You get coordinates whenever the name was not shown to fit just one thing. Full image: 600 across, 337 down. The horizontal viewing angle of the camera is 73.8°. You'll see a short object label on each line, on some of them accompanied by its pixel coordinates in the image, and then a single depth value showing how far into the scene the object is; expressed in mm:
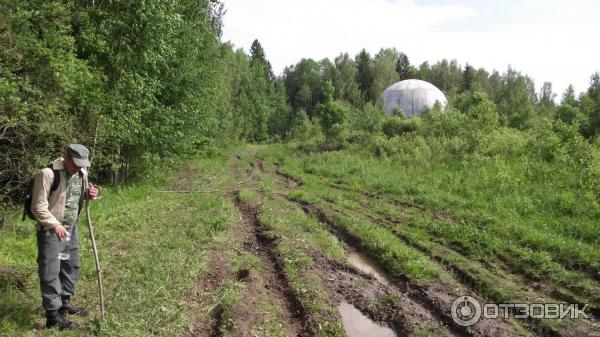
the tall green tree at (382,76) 67438
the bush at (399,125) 30644
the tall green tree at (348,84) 66062
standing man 4695
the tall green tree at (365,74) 70562
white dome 47812
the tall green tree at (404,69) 75656
